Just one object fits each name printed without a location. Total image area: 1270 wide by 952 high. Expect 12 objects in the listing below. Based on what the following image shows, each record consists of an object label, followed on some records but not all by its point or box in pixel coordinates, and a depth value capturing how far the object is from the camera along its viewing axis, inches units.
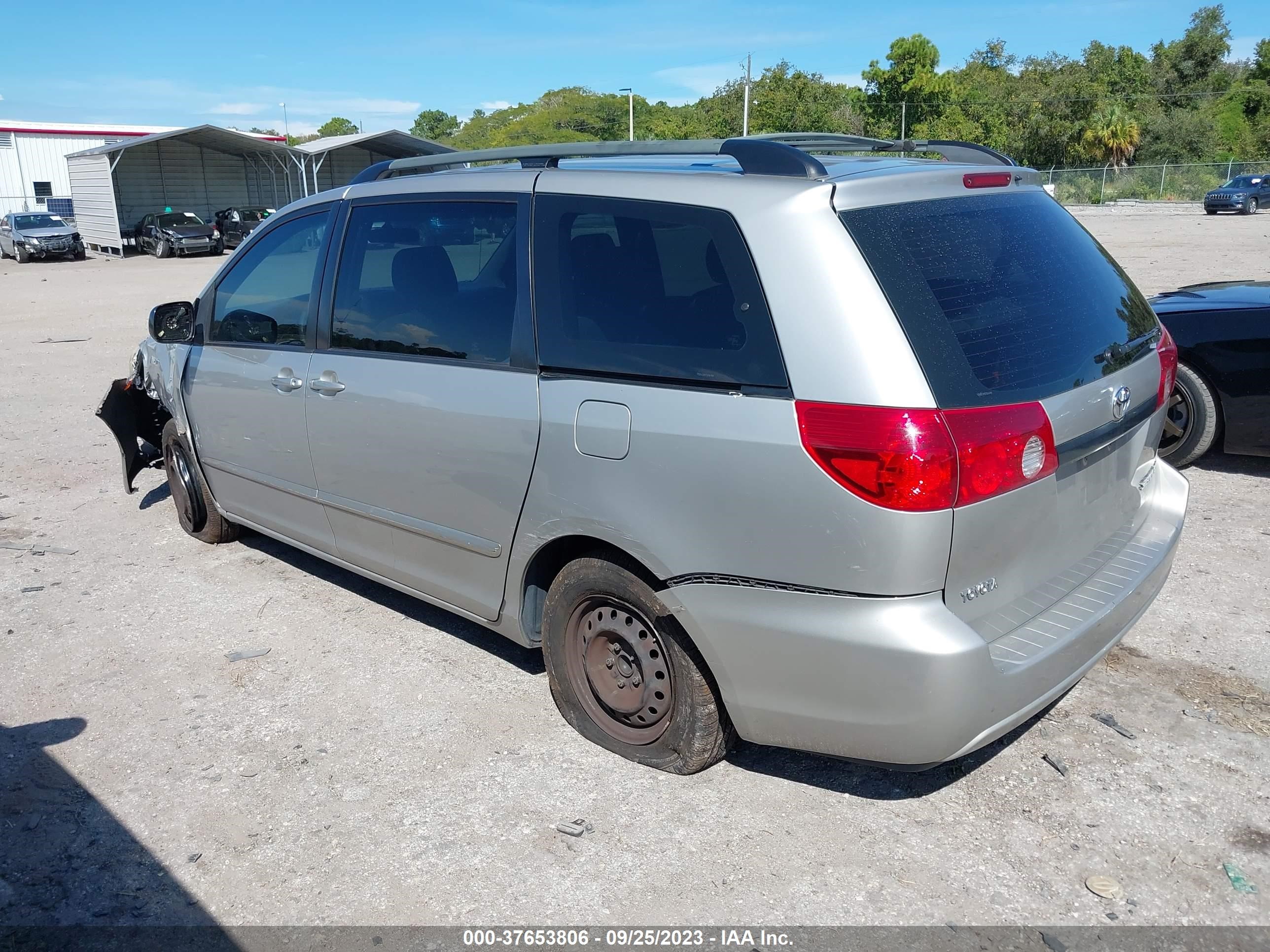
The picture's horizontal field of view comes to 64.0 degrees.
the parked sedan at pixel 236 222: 1375.5
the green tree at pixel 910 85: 2977.4
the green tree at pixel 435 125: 5142.7
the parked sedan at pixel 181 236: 1360.7
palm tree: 2411.4
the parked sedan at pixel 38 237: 1341.0
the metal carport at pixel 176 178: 1451.8
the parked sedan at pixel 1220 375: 229.8
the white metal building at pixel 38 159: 1782.7
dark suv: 1451.8
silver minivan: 101.4
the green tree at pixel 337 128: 4852.4
